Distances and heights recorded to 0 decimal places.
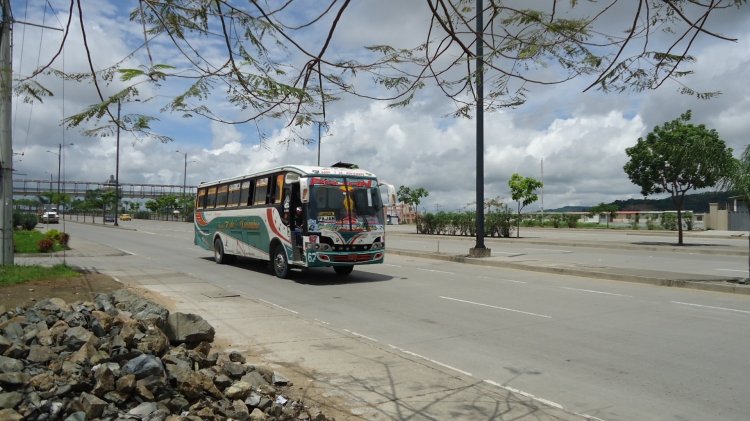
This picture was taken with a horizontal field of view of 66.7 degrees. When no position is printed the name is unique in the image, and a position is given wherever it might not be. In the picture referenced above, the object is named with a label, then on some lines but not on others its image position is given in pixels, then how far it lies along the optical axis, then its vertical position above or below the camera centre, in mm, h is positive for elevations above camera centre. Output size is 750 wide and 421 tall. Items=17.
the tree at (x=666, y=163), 27375 +3193
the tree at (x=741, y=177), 14766 +1291
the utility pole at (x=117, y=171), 50566 +4828
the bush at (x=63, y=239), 23753 -857
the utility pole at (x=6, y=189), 14195 +761
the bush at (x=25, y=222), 43272 -217
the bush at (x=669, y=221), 47250 +405
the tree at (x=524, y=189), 41062 +2552
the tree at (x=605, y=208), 67438 +2153
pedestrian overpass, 89169 +4482
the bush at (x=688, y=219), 48181 +598
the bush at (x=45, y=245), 22344 -1035
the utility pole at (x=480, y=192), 21031 +1179
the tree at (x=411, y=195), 79831 +4055
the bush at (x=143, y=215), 111475 +1071
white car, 73356 +183
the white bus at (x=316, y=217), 14555 +130
